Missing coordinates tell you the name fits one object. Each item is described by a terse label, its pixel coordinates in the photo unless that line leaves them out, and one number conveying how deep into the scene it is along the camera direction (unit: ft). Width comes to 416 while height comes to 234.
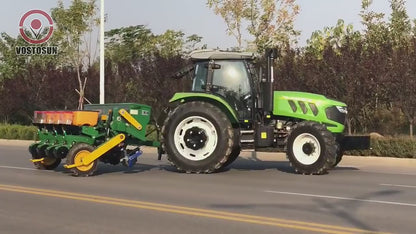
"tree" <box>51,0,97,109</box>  94.99
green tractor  38.78
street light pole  72.95
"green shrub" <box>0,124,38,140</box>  86.63
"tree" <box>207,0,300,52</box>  89.51
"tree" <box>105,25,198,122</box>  80.43
